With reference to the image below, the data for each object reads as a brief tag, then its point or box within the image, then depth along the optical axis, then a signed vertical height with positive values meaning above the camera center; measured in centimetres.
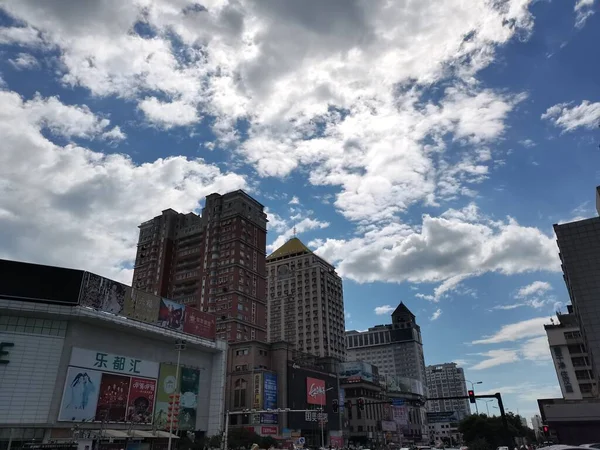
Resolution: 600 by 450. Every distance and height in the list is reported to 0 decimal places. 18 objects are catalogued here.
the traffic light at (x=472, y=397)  3701 +215
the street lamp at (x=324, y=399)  9287 +556
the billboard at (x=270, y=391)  8067 +662
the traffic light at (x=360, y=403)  4122 +211
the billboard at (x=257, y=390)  7956 +667
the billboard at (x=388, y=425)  12096 +55
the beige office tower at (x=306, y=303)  14338 +3898
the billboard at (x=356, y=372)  12012 +1432
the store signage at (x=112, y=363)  4681 +727
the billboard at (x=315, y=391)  8944 +703
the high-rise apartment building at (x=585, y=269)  7562 +2514
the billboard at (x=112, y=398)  4794 +362
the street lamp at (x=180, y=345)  4011 +723
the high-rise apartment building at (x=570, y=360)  9325 +1243
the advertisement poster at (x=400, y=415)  13065 +326
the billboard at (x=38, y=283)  4516 +1458
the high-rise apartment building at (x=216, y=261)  9688 +3759
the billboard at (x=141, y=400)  5100 +351
